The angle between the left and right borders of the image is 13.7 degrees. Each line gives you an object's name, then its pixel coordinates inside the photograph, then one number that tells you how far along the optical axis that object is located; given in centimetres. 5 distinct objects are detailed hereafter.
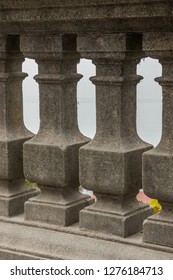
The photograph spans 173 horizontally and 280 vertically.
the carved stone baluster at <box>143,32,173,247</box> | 302
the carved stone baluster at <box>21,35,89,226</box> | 340
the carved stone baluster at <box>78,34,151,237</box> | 319
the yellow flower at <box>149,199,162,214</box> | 429
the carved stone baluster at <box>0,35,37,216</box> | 363
